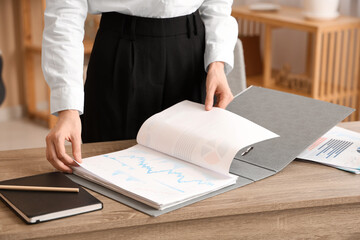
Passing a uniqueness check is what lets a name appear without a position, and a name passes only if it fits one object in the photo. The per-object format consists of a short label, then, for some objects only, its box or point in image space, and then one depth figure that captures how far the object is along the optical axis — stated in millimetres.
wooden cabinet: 4593
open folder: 2085
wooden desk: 1834
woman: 2341
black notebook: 1824
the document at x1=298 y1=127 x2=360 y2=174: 2159
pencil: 1916
